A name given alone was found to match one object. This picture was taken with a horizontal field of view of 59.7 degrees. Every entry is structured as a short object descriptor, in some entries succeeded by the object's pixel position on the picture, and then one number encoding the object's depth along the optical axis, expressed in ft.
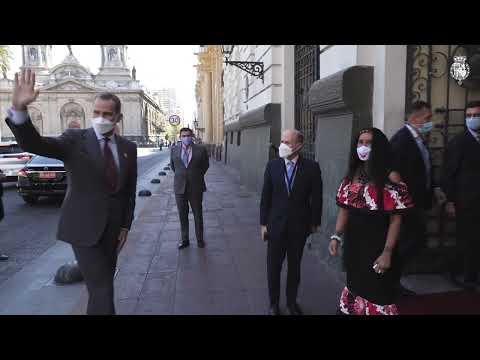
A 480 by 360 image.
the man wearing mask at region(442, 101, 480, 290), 14.35
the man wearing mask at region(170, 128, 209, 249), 20.88
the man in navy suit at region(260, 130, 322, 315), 12.21
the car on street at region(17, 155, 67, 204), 34.58
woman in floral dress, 9.74
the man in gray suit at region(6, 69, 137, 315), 9.57
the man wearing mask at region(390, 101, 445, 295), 12.90
